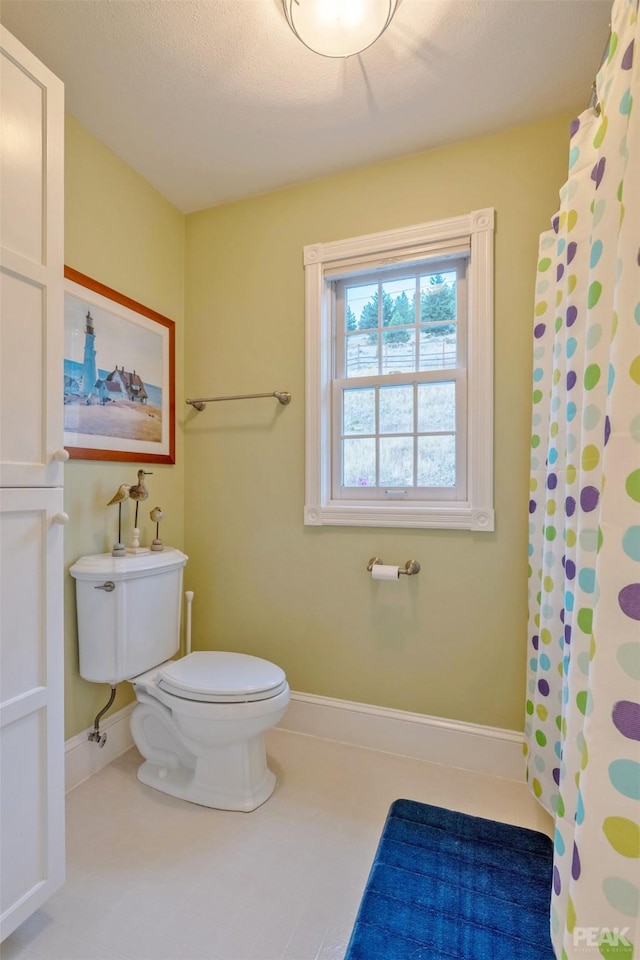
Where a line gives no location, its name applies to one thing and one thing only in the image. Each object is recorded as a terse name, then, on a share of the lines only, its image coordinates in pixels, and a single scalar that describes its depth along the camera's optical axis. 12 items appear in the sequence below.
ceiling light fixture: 1.19
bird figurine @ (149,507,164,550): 1.83
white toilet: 1.47
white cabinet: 1.00
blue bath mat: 1.07
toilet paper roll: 1.75
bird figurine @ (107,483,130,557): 1.68
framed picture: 1.64
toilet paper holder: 1.78
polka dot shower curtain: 0.63
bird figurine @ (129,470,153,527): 1.76
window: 1.74
